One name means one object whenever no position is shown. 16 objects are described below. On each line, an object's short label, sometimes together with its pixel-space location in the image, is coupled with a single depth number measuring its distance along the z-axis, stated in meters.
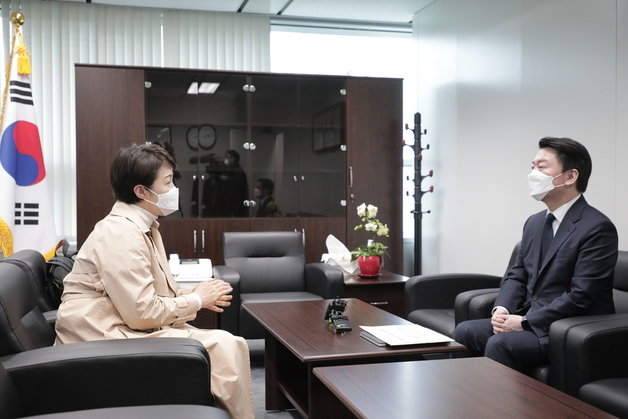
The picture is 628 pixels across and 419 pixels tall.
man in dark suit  2.71
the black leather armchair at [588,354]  2.38
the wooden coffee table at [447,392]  1.66
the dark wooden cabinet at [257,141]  5.12
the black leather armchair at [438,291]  3.71
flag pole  4.46
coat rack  5.77
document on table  2.41
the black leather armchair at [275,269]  4.43
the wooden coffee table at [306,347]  2.37
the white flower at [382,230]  4.83
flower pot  4.68
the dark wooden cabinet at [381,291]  4.49
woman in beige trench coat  2.24
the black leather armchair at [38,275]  2.44
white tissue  4.89
